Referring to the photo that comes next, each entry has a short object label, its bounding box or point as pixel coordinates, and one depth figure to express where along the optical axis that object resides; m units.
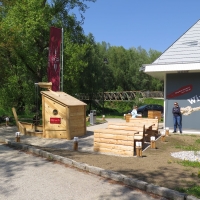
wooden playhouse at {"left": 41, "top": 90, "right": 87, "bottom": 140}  13.83
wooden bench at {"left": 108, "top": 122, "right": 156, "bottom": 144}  10.89
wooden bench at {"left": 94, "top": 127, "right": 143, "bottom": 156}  9.68
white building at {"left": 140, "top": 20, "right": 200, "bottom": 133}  15.05
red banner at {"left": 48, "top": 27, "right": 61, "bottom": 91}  15.97
